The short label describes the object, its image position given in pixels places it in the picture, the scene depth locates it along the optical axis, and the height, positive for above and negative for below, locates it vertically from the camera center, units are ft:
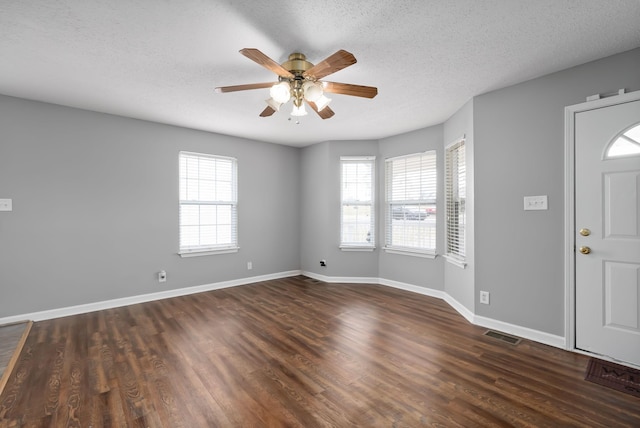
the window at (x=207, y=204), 14.90 +0.50
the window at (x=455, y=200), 12.15 +0.57
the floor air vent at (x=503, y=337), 9.27 -4.07
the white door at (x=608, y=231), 7.70 -0.51
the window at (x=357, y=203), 16.89 +0.59
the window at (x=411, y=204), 14.58 +0.48
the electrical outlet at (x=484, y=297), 10.44 -3.03
